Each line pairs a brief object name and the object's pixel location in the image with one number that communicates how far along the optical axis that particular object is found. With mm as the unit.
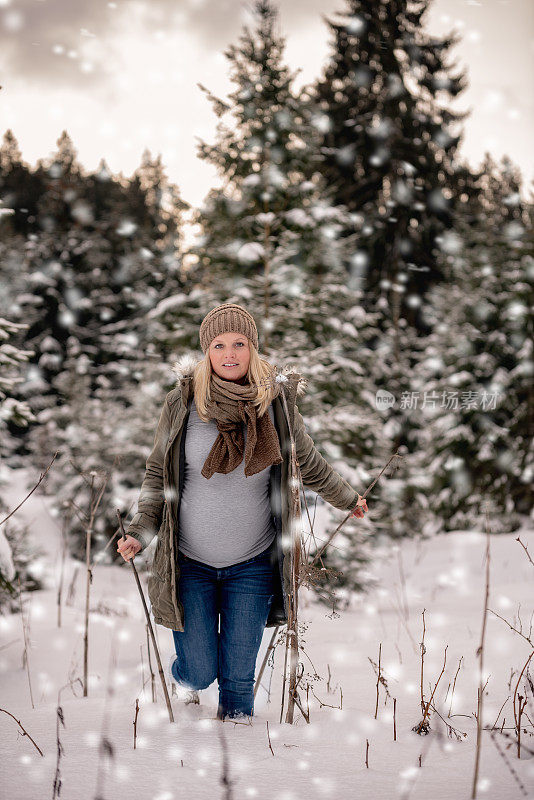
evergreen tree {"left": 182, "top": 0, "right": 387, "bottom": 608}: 6766
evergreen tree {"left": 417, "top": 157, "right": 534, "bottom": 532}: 10812
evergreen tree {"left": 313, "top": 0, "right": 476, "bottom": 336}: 13391
